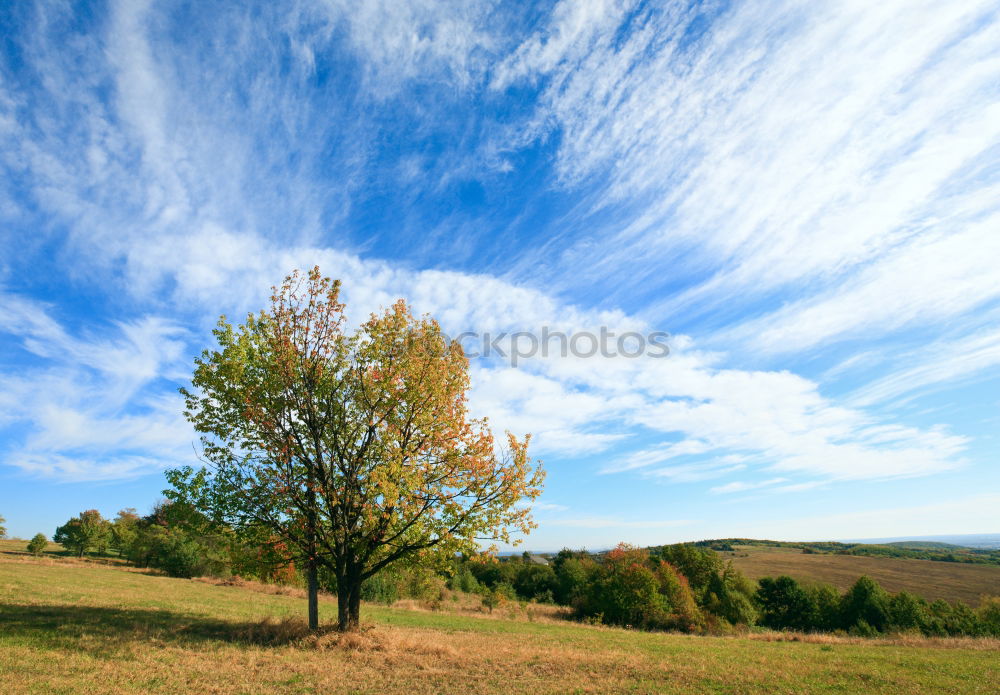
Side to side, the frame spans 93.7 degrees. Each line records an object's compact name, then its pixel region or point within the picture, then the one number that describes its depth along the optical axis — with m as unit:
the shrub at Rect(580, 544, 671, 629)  45.00
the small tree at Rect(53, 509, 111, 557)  77.81
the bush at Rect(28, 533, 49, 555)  74.94
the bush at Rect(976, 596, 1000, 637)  46.50
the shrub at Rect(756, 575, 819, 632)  59.38
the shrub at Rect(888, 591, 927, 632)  49.95
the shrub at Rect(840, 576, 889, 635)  51.41
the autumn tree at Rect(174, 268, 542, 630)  17.56
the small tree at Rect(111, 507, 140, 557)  74.69
